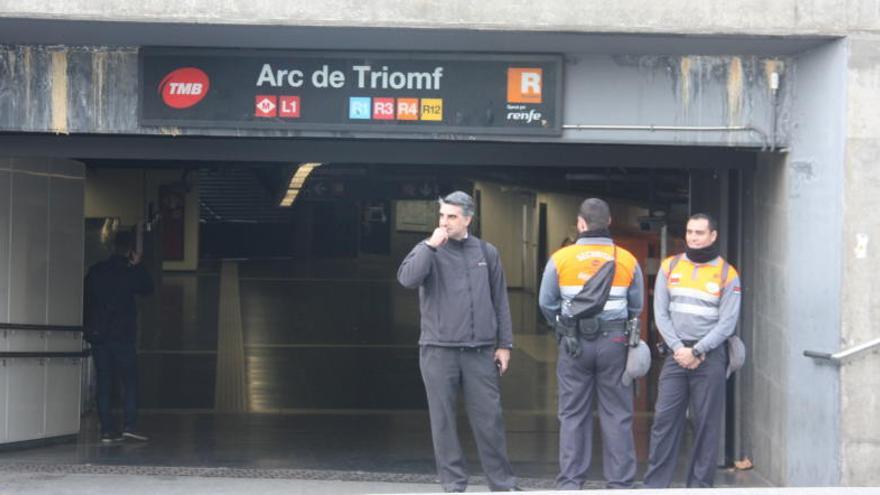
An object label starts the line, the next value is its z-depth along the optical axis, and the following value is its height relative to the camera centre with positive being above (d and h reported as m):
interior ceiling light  25.00 +1.56
